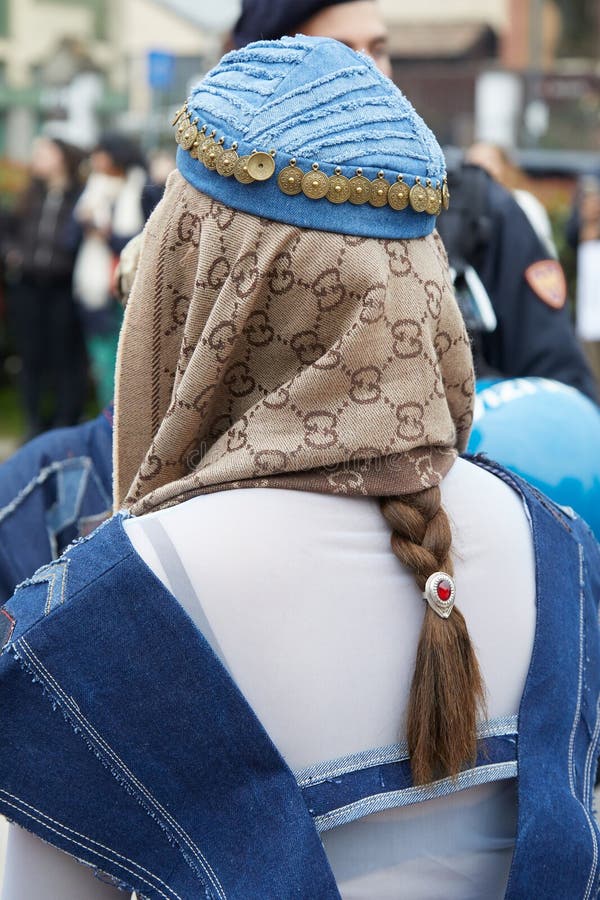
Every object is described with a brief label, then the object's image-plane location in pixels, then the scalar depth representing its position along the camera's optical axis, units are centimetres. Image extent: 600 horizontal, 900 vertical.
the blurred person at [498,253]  285
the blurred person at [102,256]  811
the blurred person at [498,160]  581
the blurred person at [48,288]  848
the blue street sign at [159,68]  1307
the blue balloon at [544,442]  225
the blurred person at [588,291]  673
